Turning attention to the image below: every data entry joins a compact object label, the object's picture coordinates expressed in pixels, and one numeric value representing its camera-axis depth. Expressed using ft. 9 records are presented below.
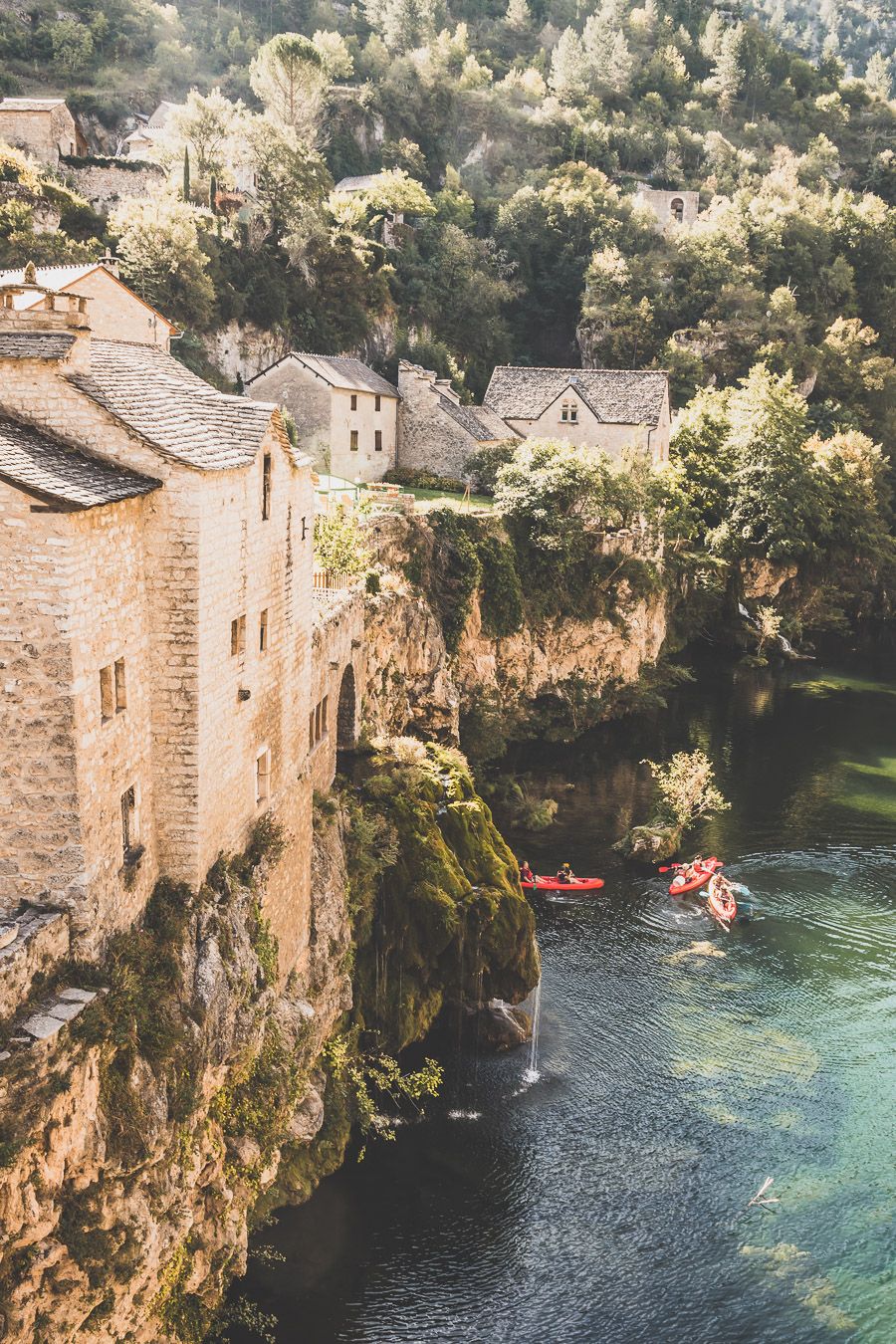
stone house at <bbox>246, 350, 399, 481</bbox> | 167.94
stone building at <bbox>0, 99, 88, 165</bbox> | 202.08
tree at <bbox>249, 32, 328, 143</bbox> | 241.35
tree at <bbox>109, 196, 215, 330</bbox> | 167.94
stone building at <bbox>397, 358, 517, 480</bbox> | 185.06
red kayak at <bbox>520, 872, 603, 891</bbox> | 114.62
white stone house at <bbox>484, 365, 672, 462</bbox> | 198.29
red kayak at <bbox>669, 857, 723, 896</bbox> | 114.21
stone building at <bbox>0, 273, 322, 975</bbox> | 45.01
